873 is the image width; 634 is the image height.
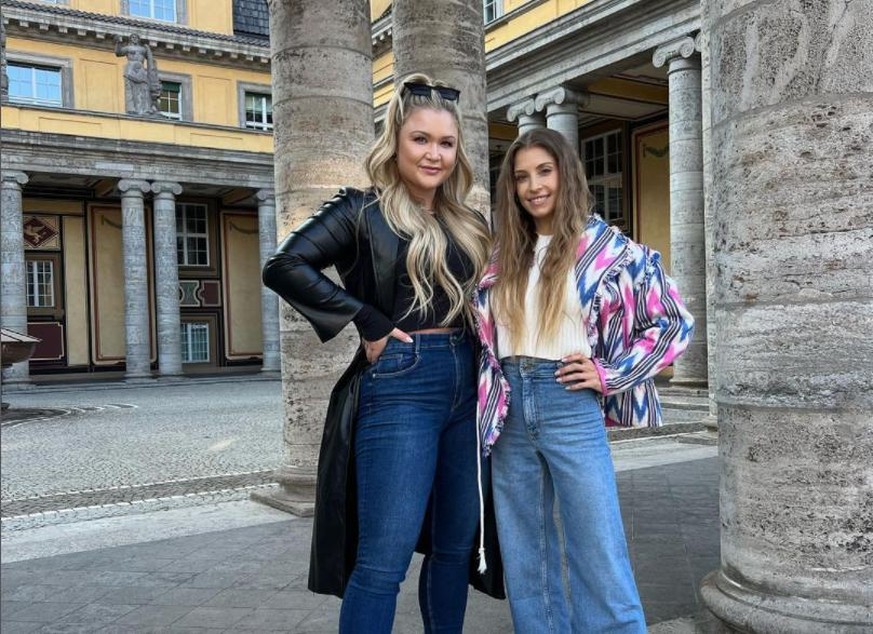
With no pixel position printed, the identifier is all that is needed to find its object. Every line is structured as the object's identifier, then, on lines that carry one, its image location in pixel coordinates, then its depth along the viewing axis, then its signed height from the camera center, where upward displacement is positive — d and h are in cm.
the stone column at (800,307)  240 -3
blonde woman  231 -16
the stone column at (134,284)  2581 +95
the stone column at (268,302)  2853 +32
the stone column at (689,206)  1484 +170
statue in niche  2708 +768
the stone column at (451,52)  603 +187
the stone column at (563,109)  1847 +438
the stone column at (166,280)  2653 +108
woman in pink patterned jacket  231 -16
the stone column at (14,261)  2270 +157
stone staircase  898 -162
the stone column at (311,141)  569 +117
